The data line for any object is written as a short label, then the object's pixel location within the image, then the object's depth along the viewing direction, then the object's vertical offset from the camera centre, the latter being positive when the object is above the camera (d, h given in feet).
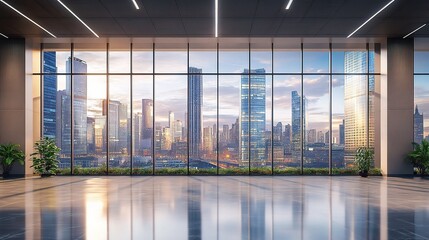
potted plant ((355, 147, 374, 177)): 56.13 -5.34
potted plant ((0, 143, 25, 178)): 52.75 -4.59
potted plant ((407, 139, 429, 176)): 53.98 -4.52
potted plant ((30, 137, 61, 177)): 55.47 -5.08
